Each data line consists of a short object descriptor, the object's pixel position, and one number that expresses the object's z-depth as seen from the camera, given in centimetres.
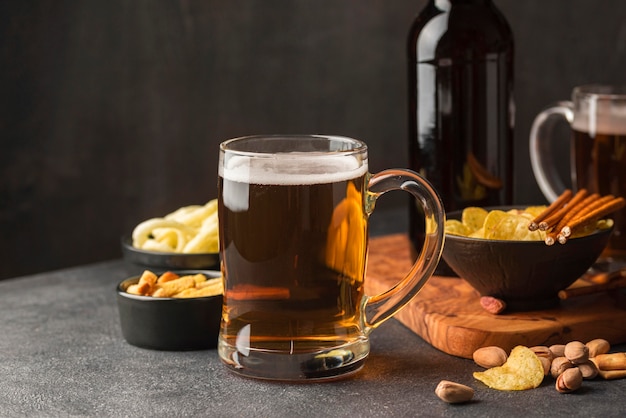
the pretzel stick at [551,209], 90
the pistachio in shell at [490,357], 86
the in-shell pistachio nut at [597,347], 87
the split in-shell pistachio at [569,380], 82
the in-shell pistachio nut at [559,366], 84
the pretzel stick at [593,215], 89
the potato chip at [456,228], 93
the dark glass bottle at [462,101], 100
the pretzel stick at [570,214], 88
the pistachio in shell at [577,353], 84
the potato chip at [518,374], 83
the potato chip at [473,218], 94
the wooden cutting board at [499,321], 89
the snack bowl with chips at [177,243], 99
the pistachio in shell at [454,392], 81
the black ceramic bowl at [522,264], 89
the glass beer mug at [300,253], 83
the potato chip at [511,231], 91
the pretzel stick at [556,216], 89
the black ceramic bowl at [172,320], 89
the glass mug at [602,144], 104
